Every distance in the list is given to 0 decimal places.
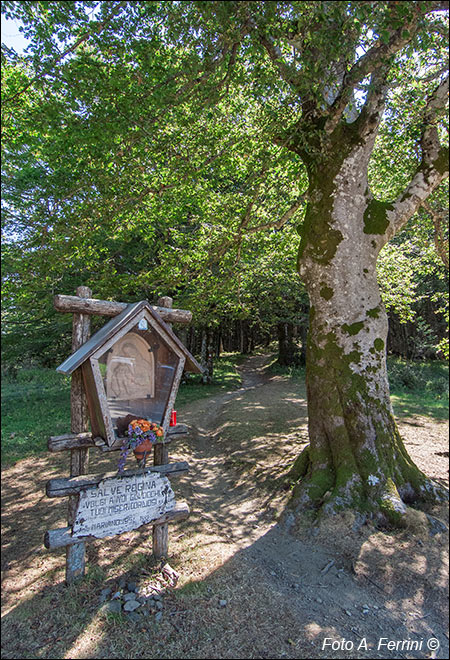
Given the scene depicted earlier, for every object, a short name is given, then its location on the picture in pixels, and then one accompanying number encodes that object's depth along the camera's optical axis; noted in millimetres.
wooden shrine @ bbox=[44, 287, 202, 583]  3729
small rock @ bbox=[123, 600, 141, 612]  3473
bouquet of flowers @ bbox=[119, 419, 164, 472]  3762
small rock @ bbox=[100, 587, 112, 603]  3648
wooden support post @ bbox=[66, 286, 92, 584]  3926
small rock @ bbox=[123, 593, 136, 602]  3623
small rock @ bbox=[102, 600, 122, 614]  3477
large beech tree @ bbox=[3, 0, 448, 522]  4547
